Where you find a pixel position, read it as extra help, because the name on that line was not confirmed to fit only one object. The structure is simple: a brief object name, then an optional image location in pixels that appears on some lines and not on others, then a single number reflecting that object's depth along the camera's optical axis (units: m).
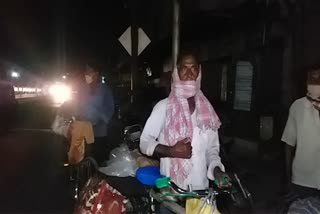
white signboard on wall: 5.19
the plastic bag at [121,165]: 1.91
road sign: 5.66
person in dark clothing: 3.09
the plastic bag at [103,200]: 1.84
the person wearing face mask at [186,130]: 1.54
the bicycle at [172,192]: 1.42
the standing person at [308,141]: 1.58
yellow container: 1.37
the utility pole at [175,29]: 2.84
